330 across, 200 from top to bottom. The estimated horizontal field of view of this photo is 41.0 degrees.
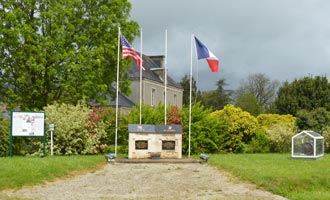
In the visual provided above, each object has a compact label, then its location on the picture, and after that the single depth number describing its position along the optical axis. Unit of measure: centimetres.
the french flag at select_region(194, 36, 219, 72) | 2030
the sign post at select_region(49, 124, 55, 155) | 1931
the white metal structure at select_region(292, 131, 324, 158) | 1800
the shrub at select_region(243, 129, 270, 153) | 2405
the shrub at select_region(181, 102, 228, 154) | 2225
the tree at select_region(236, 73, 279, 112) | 6469
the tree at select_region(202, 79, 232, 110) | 7275
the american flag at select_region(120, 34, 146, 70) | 2022
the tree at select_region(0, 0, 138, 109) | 2512
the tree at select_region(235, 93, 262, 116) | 5669
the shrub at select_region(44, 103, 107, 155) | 2103
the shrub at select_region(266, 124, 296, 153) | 2377
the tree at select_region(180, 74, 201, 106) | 6994
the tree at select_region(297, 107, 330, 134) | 2495
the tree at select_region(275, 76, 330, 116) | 4903
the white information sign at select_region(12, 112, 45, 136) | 1856
